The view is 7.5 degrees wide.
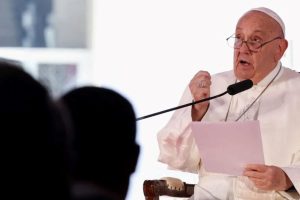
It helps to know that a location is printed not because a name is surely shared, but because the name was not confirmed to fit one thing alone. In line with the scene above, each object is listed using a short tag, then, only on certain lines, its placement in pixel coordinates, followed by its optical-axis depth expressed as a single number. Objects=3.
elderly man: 7.68
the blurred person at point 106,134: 4.38
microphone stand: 7.30
